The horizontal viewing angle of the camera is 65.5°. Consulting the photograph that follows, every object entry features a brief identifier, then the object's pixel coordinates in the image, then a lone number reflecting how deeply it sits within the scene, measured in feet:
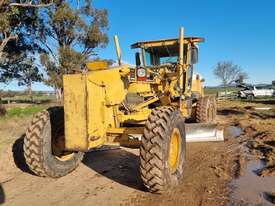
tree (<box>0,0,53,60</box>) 30.62
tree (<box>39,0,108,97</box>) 62.10
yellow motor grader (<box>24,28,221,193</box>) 10.54
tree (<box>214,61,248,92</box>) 158.94
